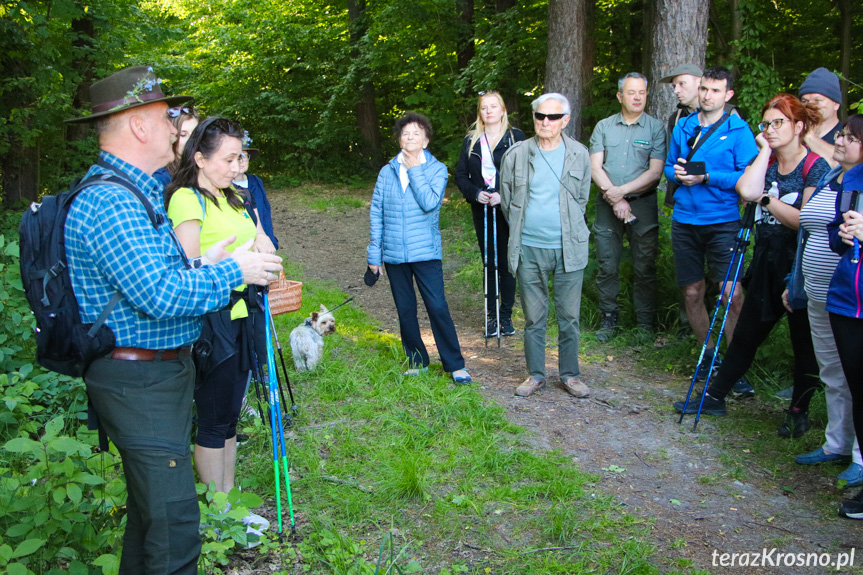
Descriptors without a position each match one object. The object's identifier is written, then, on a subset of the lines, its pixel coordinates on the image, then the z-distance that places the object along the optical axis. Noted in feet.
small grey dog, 18.93
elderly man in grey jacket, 17.16
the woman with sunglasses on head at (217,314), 10.85
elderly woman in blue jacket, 17.53
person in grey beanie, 14.85
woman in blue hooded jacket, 11.37
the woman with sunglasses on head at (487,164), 21.04
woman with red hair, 14.52
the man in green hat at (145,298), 7.50
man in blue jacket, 17.81
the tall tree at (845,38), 37.06
